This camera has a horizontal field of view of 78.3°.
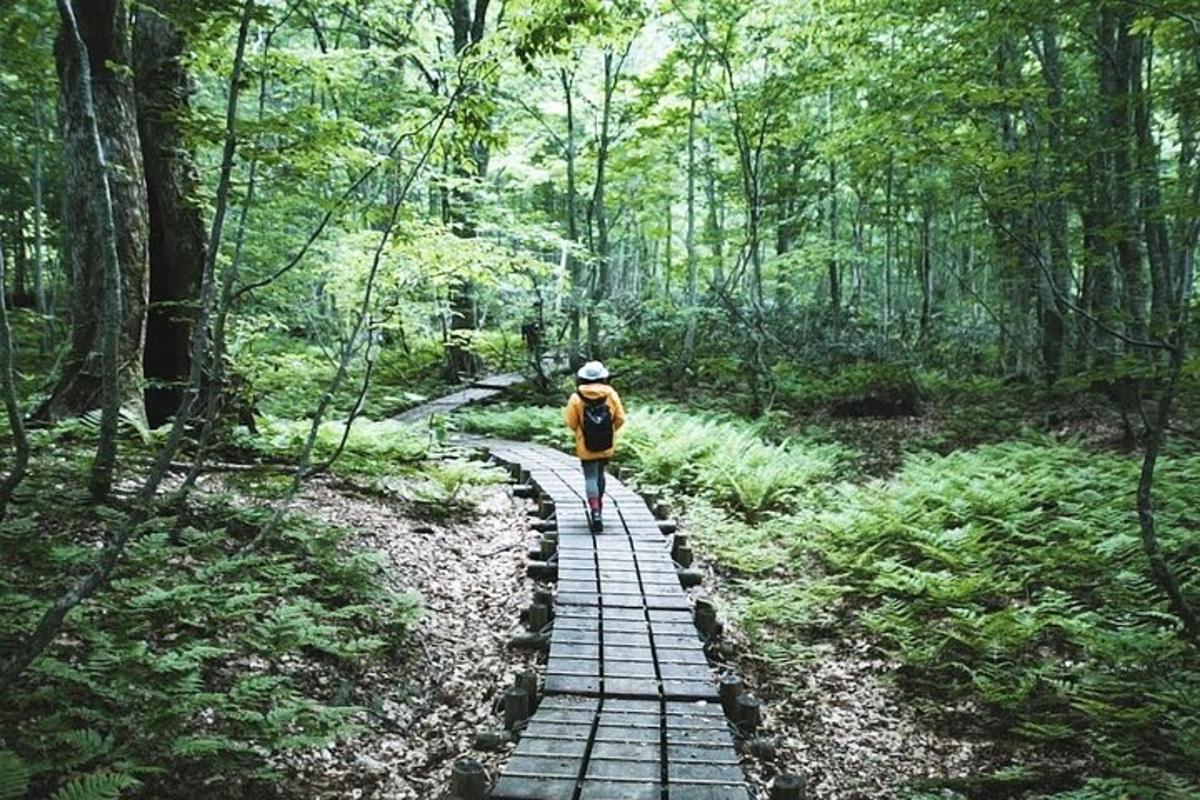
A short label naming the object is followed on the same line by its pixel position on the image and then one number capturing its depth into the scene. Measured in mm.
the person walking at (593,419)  8438
